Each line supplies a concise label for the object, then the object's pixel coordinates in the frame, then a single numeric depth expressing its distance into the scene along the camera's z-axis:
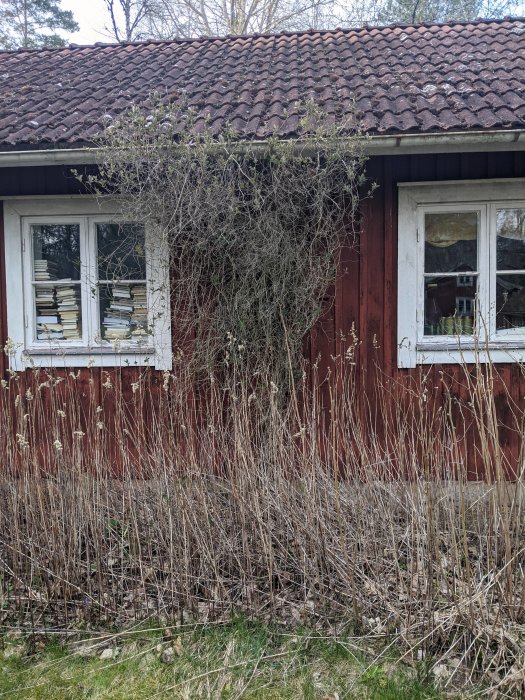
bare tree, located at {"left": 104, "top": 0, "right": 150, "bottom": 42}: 16.59
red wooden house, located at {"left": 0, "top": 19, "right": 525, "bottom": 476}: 4.76
